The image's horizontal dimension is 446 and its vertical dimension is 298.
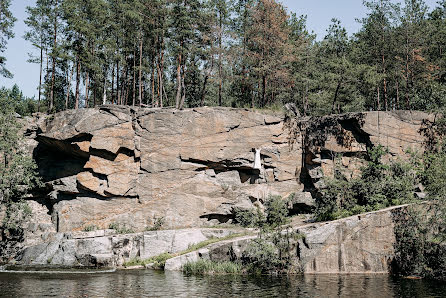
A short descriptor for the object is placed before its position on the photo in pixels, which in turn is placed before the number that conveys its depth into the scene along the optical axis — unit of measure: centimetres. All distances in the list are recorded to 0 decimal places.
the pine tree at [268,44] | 3822
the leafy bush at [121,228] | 3112
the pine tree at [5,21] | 3494
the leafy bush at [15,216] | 3064
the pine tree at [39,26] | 4119
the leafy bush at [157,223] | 3180
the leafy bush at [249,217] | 3244
